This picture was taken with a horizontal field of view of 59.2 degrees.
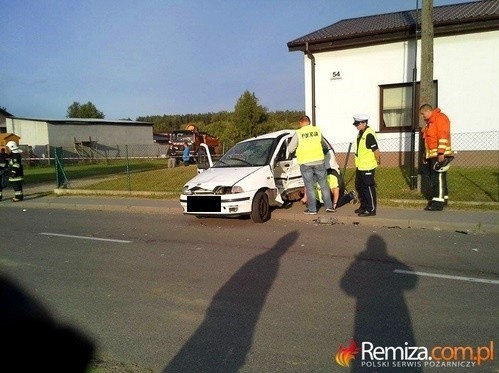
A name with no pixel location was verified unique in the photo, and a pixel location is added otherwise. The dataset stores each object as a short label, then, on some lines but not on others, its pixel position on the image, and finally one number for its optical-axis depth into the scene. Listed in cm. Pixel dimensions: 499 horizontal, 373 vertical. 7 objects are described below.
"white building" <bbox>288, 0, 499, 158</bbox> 1393
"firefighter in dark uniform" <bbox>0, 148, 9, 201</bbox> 1568
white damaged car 862
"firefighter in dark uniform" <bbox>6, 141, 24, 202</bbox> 1445
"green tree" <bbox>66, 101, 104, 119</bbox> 7638
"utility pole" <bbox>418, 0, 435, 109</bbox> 1025
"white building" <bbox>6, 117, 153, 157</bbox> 4072
